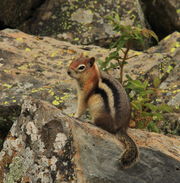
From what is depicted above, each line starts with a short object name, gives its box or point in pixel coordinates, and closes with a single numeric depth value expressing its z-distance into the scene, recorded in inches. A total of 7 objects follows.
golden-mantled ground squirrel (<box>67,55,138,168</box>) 411.2
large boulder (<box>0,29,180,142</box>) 575.2
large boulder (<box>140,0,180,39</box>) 932.0
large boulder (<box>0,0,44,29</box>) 874.0
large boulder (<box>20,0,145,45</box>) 885.8
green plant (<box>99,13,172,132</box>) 522.2
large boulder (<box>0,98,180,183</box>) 335.3
